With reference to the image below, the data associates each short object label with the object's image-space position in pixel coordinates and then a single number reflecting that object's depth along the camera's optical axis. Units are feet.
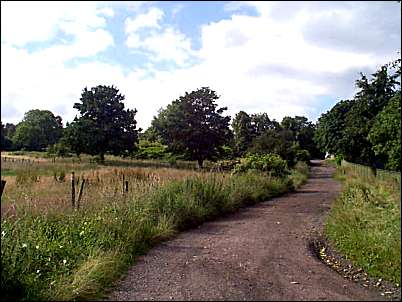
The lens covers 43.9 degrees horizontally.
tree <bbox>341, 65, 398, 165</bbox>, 99.91
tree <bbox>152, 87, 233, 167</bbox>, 172.96
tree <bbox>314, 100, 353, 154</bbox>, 187.21
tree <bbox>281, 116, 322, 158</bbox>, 235.81
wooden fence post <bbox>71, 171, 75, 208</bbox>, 35.68
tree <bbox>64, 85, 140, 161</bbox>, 160.86
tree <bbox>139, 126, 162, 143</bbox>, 206.23
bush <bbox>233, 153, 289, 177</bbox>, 82.48
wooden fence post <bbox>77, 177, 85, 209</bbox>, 35.54
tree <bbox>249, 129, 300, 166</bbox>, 101.86
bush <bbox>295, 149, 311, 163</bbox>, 176.88
